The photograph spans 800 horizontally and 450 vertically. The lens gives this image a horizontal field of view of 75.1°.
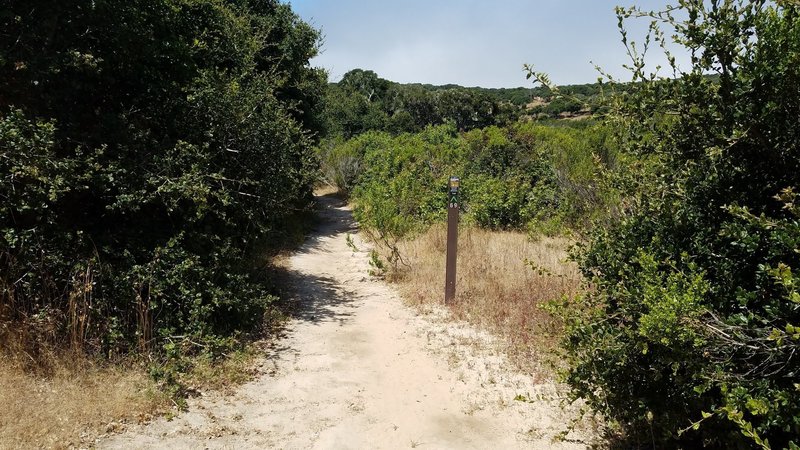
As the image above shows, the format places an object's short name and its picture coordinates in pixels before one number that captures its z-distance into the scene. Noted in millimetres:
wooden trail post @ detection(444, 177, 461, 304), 7593
